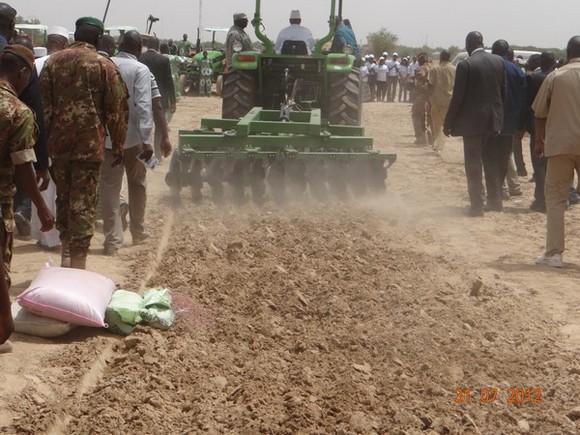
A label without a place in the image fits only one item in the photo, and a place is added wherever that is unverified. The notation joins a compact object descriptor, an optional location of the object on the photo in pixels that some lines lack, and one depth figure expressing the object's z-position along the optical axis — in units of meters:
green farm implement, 9.25
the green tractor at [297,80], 11.41
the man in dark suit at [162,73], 10.98
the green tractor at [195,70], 27.88
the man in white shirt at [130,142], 7.08
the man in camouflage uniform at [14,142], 4.50
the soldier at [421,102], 15.55
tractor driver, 11.60
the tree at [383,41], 61.59
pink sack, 4.98
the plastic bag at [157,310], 5.17
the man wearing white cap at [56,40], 7.79
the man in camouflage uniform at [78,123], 5.95
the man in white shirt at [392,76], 31.56
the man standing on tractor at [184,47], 33.66
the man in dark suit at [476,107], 9.32
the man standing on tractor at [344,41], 12.71
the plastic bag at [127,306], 5.17
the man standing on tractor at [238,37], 11.98
